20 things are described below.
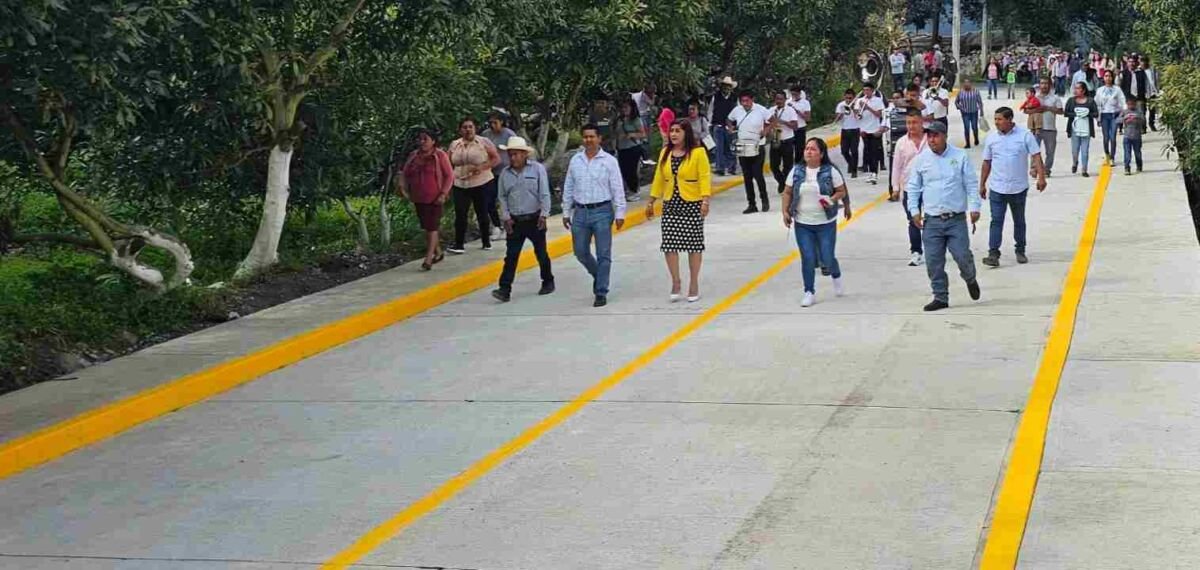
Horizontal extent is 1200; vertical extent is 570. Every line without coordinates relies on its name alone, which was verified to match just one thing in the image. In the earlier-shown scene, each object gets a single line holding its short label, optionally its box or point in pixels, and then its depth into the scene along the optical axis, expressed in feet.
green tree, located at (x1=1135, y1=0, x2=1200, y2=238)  59.62
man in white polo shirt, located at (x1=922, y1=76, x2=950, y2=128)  89.86
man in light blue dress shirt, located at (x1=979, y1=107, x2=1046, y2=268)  54.85
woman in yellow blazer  49.62
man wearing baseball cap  47.16
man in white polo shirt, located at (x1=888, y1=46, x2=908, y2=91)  161.48
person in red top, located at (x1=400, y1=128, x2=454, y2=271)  58.49
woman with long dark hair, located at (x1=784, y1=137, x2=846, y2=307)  49.32
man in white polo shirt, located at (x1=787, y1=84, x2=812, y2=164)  83.10
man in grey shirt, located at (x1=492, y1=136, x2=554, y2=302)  52.24
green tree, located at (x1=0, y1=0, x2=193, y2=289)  36.76
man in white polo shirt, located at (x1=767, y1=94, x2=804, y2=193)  80.43
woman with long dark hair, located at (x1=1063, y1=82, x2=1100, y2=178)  86.02
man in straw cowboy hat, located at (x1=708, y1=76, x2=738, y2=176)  95.25
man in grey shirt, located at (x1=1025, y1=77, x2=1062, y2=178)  84.69
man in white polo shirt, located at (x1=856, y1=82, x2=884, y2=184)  86.22
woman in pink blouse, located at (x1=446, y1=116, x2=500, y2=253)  63.21
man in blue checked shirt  50.65
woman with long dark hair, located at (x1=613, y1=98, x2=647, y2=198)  84.48
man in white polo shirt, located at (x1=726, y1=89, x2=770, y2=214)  75.05
